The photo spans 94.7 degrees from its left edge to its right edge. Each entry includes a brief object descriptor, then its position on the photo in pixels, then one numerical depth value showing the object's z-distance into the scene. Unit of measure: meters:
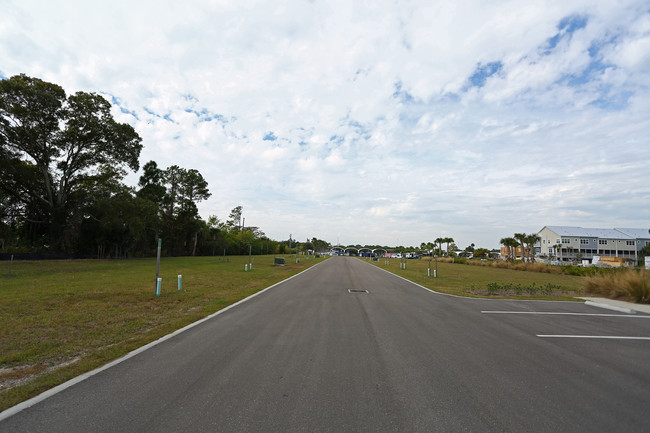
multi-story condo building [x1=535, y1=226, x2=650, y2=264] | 73.88
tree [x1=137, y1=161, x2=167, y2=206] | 56.00
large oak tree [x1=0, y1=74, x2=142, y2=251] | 29.16
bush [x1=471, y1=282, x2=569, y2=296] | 15.27
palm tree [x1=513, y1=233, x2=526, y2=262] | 54.91
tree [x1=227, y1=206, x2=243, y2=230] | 75.88
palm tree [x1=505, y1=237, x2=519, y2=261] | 61.97
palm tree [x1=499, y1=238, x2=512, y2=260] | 64.06
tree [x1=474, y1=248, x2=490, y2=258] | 118.50
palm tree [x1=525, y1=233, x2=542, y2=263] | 54.76
